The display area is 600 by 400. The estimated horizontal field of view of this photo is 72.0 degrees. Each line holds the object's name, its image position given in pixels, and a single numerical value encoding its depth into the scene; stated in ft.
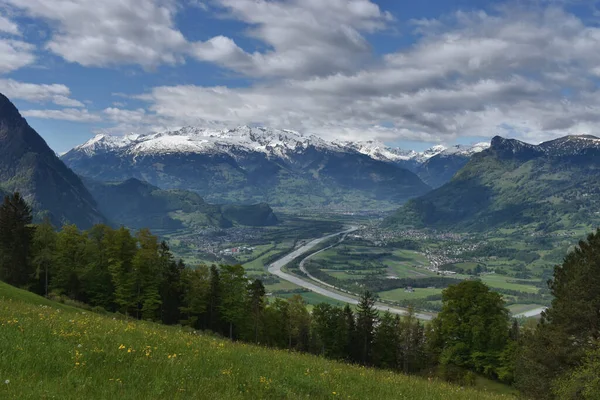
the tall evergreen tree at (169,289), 227.61
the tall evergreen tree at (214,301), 226.99
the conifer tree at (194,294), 221.05
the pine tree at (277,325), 244.83
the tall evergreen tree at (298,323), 250.37
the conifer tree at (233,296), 223.30
